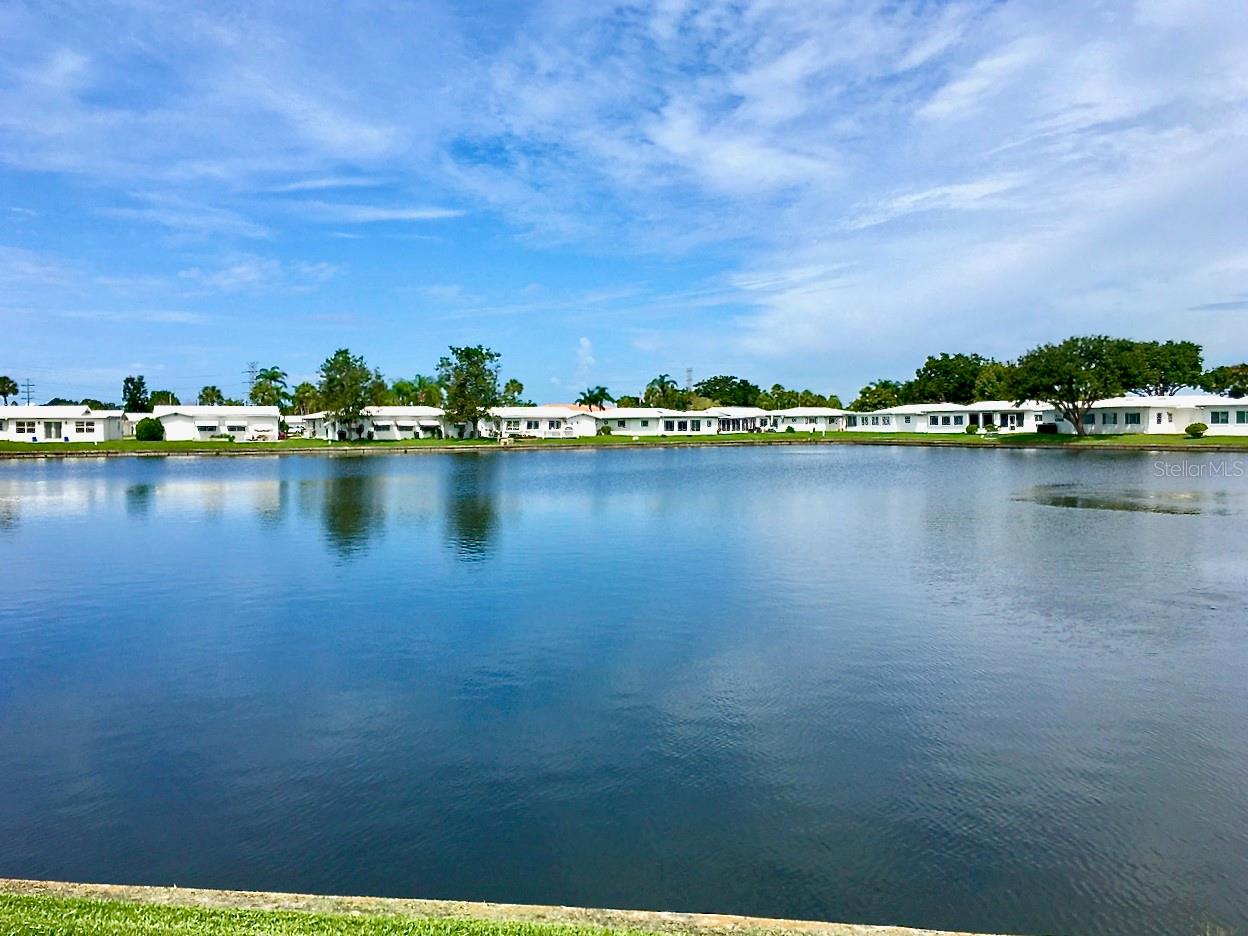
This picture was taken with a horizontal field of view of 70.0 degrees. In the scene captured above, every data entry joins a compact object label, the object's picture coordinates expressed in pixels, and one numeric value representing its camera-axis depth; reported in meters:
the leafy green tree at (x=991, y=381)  89.19
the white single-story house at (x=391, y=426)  85.38
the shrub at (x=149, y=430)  80.19
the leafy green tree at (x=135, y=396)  112.75
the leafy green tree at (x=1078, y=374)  65.38
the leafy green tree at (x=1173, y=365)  87.81
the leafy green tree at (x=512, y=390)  104.28
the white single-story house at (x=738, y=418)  96.50
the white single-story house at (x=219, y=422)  82.81
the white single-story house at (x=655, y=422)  92.25
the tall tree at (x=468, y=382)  82.75
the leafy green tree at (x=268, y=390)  113.12
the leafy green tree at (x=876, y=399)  104.94
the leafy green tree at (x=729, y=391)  114.75
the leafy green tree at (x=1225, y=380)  88.38
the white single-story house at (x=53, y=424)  76.94
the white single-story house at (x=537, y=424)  86.75
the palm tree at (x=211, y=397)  112.38
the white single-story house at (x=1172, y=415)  66.62
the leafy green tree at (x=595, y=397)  102.31
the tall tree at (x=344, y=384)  80.69
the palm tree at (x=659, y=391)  111.25
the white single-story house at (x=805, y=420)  99.31
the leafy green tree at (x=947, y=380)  96.38
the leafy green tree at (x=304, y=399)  105.14
